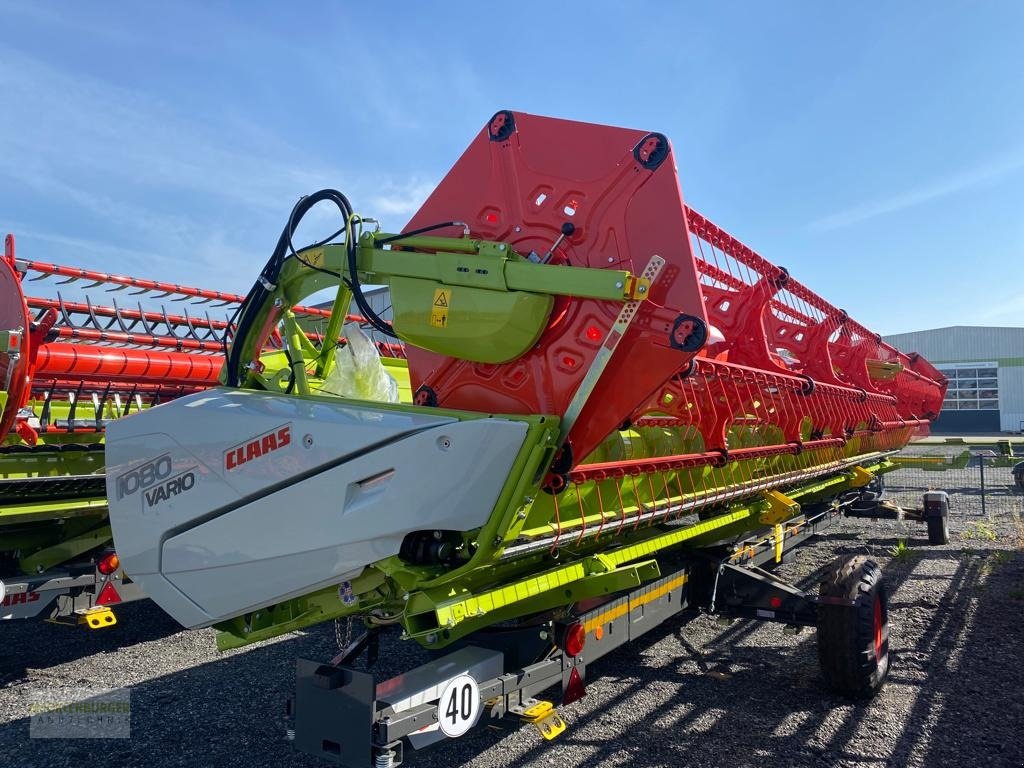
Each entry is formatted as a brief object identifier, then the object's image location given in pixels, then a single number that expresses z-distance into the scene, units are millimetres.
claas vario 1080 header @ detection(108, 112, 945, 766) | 2807
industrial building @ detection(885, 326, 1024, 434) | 44812
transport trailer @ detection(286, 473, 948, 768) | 2926
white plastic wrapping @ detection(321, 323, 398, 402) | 3965
